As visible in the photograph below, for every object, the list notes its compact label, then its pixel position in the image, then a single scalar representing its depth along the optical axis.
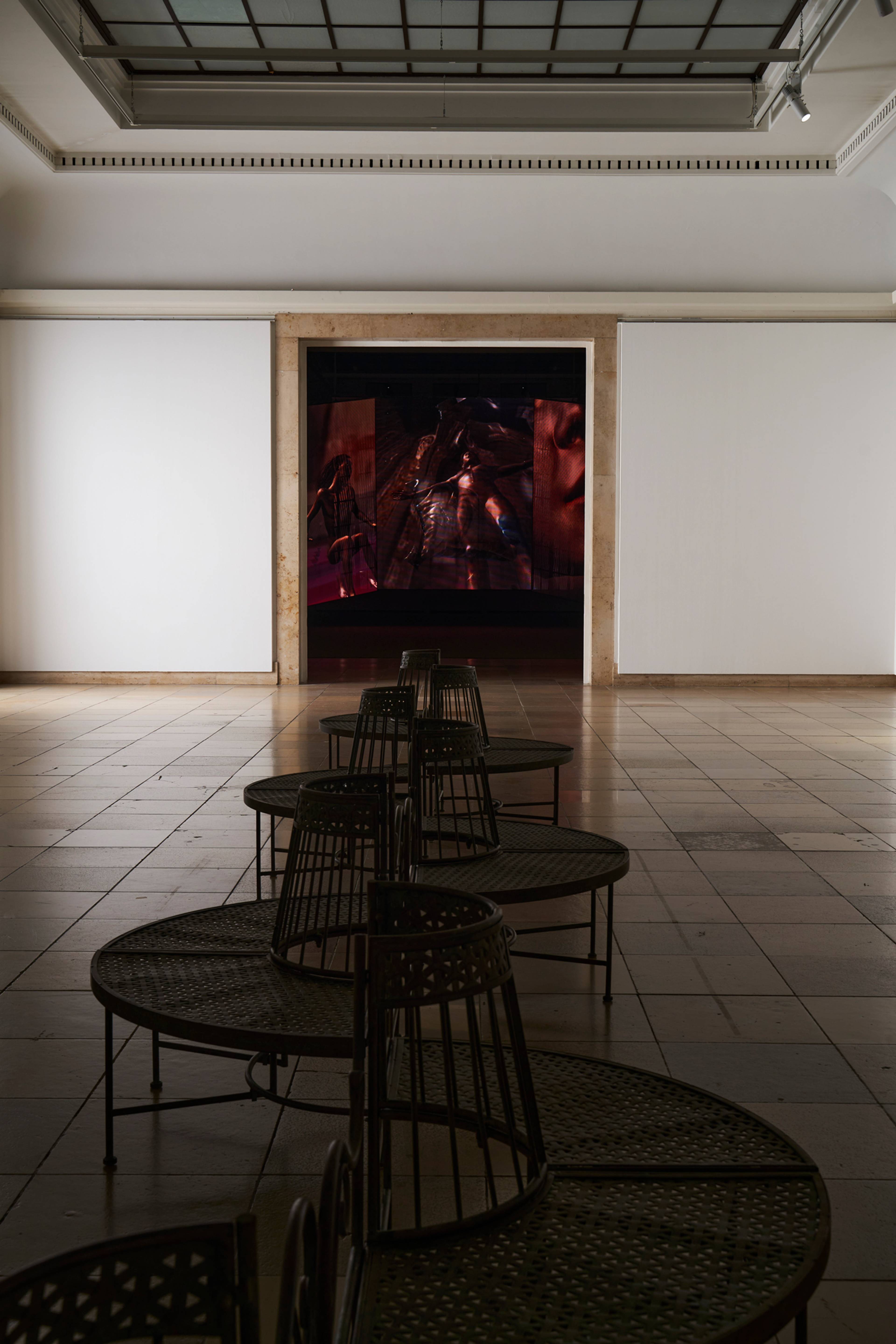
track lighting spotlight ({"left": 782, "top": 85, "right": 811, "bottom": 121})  10.65
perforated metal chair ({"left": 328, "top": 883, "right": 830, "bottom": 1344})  1.71
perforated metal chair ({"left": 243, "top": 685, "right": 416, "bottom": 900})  4.83
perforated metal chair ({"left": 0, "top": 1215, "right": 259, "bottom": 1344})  1.21
